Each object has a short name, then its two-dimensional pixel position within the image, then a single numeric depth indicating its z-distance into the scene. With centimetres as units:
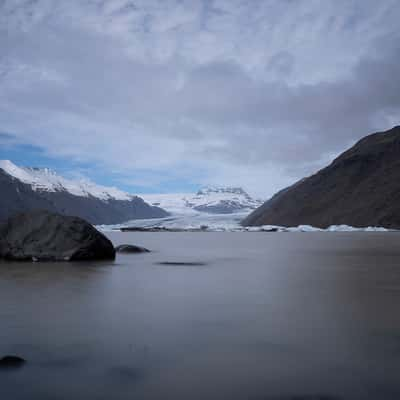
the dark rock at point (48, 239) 1369
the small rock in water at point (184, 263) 1290
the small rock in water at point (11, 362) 363
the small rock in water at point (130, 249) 1892
